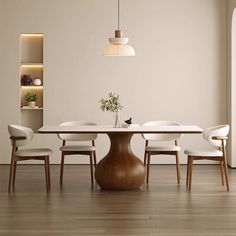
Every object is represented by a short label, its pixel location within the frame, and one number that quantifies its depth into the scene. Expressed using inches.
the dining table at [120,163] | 280.7
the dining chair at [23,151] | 284.2
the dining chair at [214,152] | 283.6
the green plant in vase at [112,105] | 292.0
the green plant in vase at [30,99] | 381.4
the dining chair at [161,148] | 300.7
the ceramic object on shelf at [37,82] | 380.5
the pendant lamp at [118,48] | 282.7
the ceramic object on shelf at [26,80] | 381.4
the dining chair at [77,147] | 303.0
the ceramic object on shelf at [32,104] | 381.1
